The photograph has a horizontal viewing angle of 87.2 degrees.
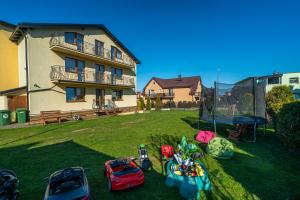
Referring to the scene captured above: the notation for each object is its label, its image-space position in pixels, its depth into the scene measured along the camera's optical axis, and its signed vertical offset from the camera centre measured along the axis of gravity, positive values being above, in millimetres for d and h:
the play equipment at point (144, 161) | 4125 -1689
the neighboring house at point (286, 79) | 25922 +2974
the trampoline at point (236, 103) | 7336 -312
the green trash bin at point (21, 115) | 11961 -1222
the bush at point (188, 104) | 34875 -1472
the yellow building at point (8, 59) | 13352 +3465
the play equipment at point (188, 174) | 3060 -1620
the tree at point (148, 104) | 28219 -1210
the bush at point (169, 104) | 35312 -1472
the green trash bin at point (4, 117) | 11375 -1323
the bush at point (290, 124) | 4728 -855
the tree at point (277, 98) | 8562 -75
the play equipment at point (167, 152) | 4930 -1722
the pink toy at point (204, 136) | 6720 -1695
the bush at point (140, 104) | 25217 -1020
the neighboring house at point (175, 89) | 37984 +2224
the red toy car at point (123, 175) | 3145 -1590
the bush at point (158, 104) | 27336 -1201
